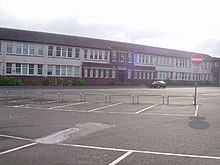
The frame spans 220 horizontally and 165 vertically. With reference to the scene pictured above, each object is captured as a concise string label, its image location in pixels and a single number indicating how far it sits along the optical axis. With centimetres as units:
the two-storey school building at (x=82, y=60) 4856
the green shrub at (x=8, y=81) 4325
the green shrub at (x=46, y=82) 4972
